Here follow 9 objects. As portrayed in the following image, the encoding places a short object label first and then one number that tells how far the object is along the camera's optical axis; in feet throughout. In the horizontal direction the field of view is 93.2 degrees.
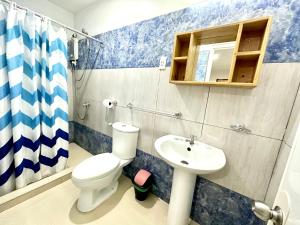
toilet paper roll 6.01
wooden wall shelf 3.00
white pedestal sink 3.60
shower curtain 4.09
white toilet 4.20
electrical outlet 4.60
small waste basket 4.96
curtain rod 3.87
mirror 3.59
